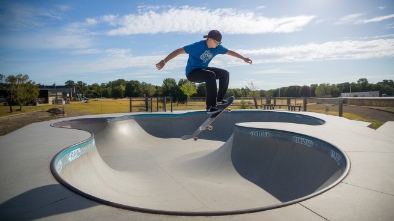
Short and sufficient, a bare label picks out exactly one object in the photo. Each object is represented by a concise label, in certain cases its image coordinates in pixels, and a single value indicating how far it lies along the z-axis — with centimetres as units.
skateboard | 562
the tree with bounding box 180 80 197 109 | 4649
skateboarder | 510
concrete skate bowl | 449
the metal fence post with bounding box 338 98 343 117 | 1183
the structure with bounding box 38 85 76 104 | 4262
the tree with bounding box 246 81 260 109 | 3286
